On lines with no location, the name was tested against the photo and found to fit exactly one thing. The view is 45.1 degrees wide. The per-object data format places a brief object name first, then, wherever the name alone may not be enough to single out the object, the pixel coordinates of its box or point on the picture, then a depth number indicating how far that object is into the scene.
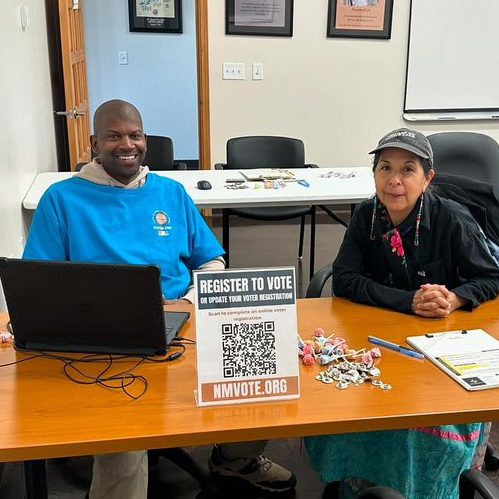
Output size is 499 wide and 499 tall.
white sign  1.17
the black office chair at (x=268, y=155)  3.83
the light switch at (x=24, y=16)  3.01
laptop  1.23
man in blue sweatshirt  1.78
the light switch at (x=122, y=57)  6.22
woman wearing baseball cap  1.51
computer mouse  2.96
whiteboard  4.78
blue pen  1.37
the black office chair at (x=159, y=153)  3.79
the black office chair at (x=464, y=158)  2.53
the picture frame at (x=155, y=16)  6.08
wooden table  1.07
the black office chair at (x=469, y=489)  1.07
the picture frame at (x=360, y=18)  4.67
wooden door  3.79
